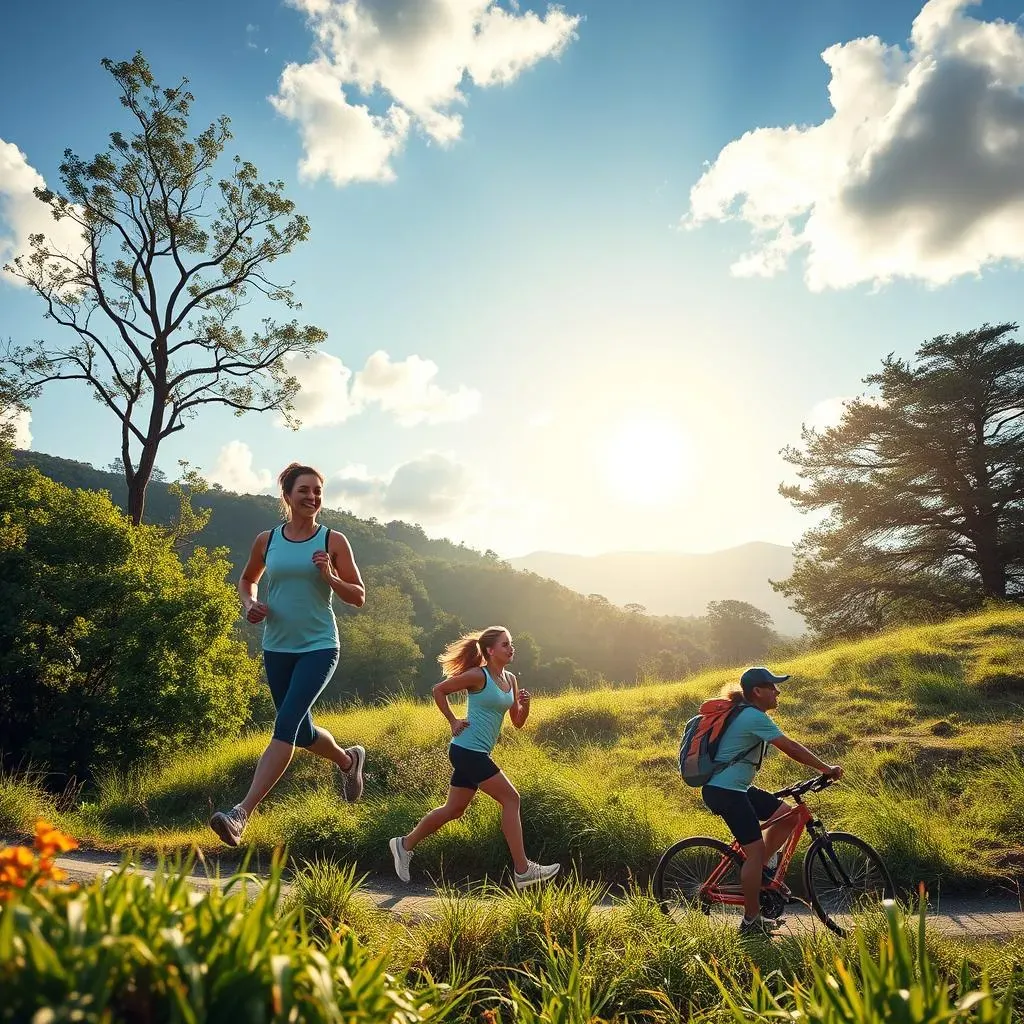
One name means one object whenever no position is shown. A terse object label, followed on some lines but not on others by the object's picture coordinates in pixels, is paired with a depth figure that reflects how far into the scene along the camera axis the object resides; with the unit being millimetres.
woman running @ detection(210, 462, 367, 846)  4676
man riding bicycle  5277
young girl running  5543
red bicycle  5539
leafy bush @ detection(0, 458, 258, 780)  15305
